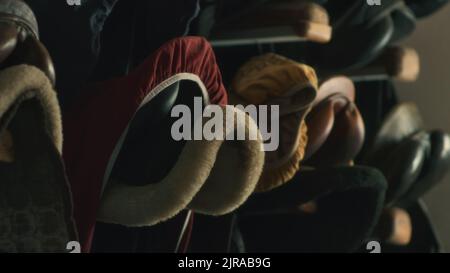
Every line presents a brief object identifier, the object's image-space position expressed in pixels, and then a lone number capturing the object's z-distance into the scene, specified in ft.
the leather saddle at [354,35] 9.10
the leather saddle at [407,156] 9.54
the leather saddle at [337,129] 8.88
